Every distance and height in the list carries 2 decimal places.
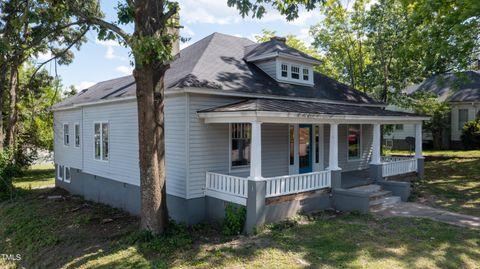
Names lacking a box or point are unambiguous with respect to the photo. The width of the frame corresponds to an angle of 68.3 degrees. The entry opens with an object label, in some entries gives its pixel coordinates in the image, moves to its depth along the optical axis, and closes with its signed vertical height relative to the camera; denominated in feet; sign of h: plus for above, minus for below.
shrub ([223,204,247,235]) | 29.55 -7.63
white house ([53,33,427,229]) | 31.89 -0.87
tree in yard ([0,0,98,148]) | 27.66 +9.11
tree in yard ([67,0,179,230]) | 27.45 +2.87
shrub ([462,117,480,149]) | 80.64 -1.21
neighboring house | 88.53 +5.35
